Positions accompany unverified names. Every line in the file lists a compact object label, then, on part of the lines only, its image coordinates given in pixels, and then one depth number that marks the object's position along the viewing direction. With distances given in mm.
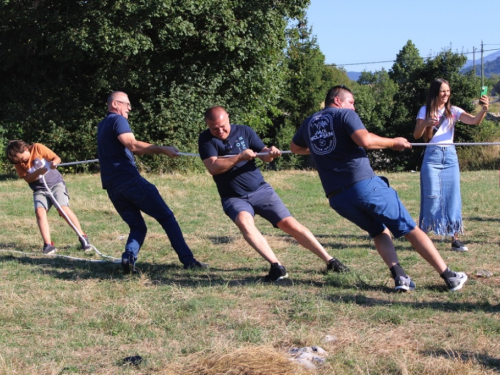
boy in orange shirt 7371
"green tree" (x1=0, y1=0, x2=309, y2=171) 17906
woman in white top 6504
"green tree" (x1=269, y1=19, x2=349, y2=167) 41438
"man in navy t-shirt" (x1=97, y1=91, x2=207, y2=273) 6039
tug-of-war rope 6742
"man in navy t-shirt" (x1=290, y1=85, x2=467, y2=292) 4934
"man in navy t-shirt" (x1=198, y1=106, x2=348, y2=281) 5539
